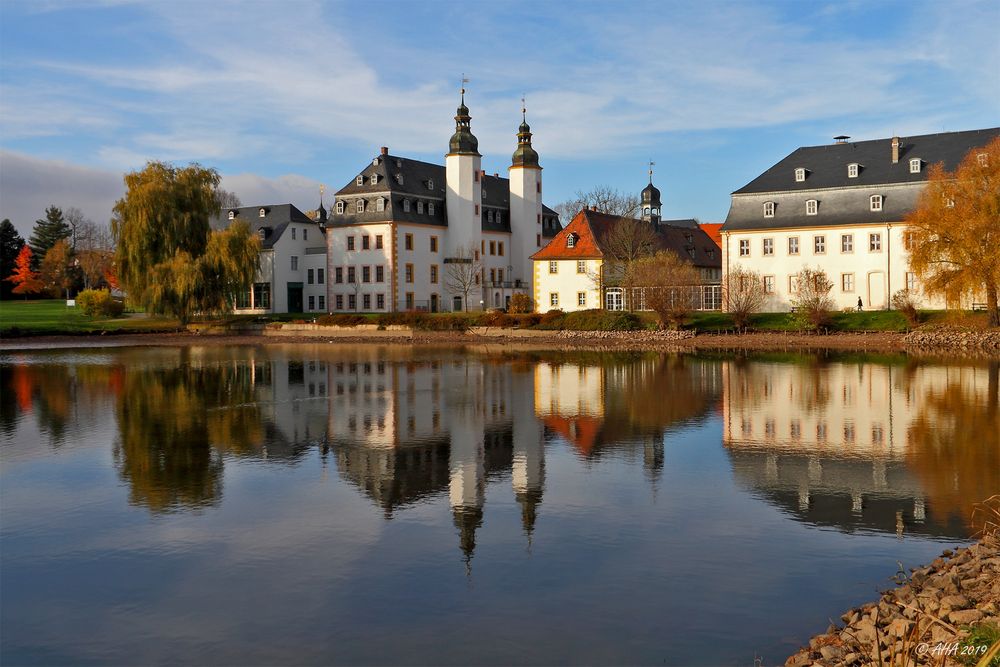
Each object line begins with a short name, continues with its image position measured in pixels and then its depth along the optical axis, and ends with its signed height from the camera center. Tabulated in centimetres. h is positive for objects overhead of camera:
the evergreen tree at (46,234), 10554 +1054
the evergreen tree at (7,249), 9662 +821
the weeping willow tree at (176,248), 5659 +475
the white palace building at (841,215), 5225 +576
